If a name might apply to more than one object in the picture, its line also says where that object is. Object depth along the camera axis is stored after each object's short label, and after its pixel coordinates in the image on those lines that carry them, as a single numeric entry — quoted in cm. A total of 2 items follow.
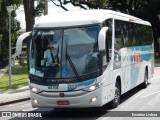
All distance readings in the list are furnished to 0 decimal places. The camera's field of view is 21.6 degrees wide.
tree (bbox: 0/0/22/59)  4618
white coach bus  1175
